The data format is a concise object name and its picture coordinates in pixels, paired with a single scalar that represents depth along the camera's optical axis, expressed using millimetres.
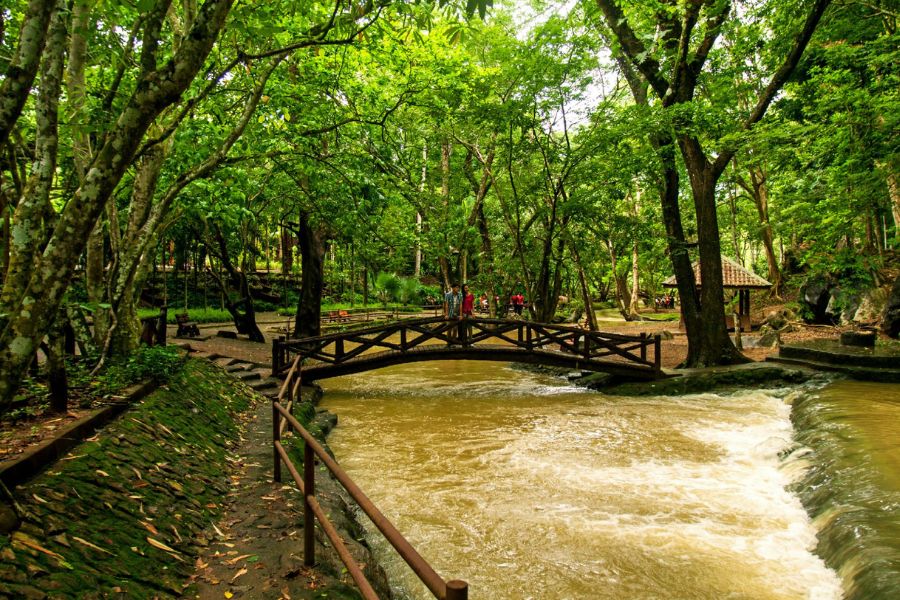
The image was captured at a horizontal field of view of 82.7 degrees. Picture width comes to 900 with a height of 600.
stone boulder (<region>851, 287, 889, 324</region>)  16656
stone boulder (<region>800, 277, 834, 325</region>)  19297
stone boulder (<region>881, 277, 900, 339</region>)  13984
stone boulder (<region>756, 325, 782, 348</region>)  16680
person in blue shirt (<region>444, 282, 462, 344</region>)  14812
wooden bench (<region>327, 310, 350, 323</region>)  24672
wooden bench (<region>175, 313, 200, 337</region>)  16994
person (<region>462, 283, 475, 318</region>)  15773
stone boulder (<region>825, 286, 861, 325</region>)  17875
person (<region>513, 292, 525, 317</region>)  29550
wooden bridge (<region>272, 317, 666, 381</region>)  12906
